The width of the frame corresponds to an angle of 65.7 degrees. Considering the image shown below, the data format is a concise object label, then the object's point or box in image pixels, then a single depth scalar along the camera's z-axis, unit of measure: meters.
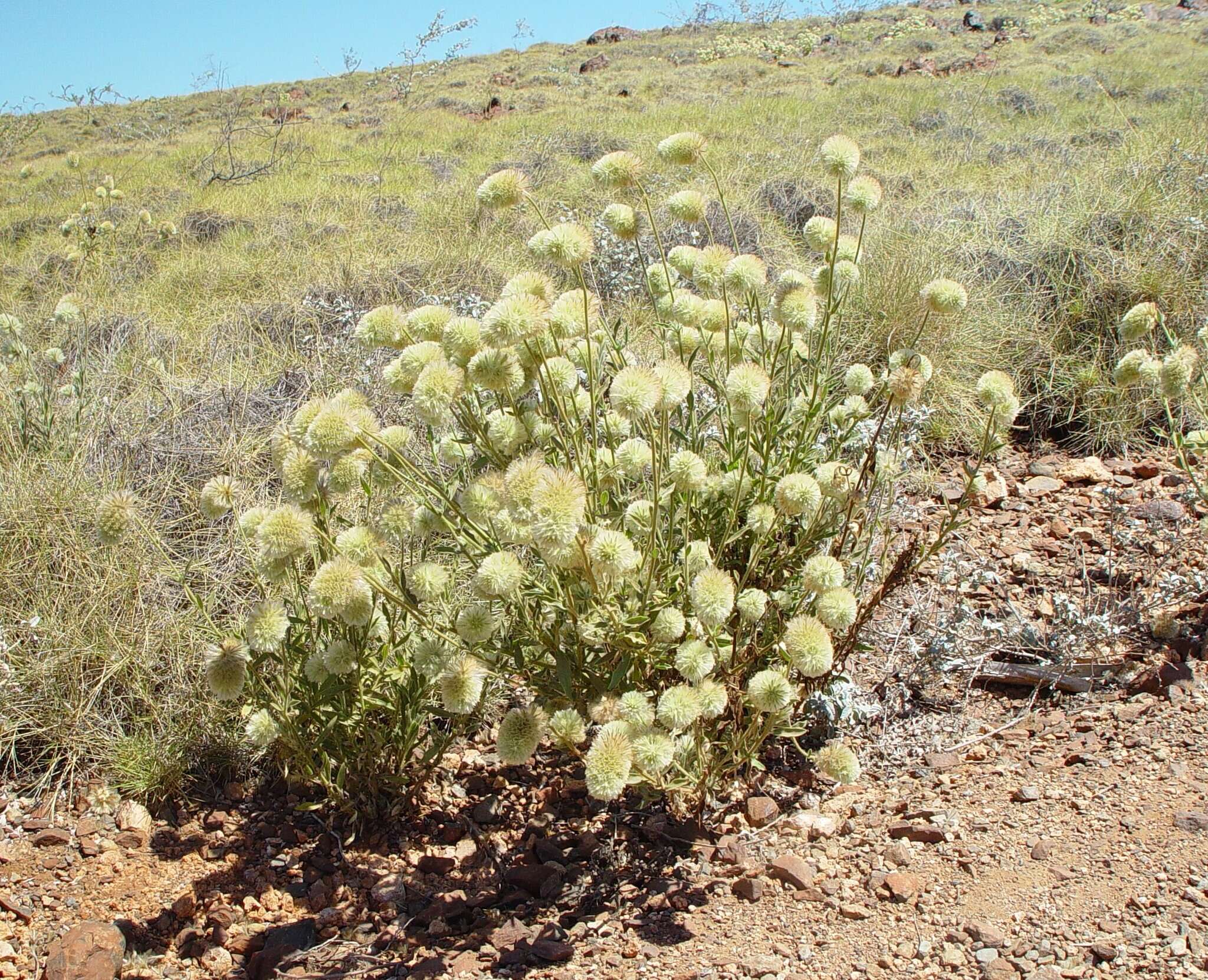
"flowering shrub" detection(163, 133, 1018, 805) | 1.94
